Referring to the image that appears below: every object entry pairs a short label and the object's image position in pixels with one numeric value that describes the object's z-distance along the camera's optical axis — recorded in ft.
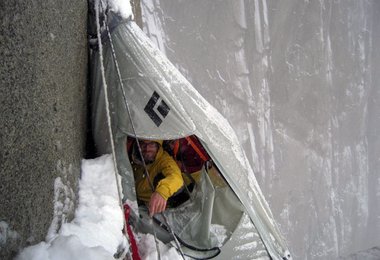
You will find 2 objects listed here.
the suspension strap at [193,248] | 11.25
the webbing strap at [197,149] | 12.39
